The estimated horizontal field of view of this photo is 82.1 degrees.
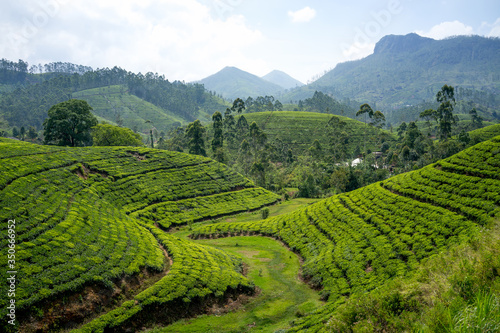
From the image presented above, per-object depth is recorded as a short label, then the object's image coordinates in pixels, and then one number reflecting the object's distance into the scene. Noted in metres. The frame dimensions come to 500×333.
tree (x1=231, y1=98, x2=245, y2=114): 112.03
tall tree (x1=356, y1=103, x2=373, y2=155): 78.50
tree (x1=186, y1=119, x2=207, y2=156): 85.75
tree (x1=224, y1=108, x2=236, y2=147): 122.75
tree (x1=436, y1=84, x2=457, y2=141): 78.06
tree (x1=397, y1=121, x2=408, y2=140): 128.65
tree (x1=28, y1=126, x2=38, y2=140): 124.99
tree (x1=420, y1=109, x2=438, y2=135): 88.80
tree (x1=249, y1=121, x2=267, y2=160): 95.22
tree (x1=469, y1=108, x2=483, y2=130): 132.62
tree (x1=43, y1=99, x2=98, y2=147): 65.00
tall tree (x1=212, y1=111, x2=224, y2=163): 90.85
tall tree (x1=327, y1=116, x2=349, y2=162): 100.75
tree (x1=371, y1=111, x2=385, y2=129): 85.53
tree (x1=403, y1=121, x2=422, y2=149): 93.12
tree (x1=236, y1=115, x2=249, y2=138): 125.12
